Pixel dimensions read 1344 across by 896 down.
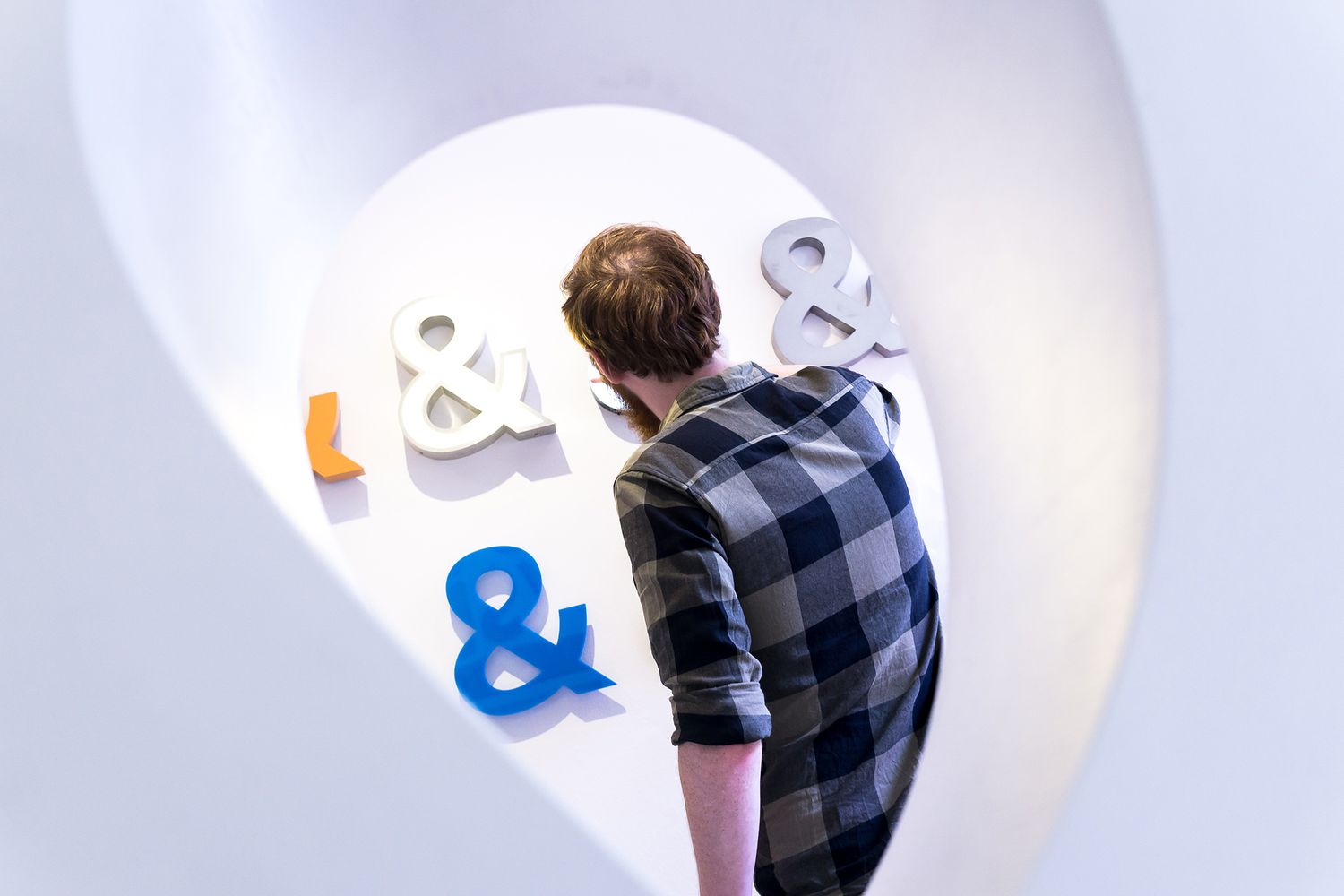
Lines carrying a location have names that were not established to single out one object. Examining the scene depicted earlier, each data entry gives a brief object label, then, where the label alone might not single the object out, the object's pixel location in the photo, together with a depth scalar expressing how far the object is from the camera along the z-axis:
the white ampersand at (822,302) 2.66
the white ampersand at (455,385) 2.47
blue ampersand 2.37
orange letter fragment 2.47
